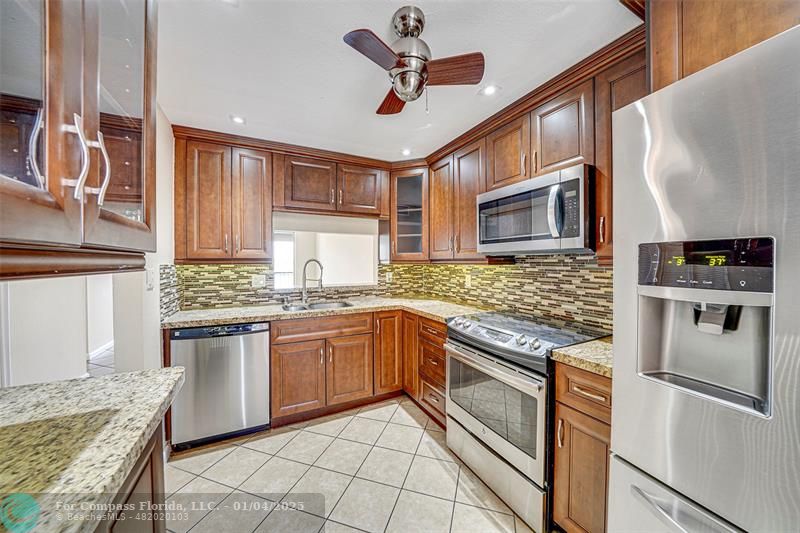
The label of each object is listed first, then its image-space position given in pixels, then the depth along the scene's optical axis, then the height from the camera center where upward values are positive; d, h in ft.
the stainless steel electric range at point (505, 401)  4.96 -2.63
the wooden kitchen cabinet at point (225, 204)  8.05 +1.62
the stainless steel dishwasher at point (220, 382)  7.11 -2.94
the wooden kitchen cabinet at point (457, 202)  8.09 +1.78
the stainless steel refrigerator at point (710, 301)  2.43 -0.36
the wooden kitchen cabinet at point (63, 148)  1.60 +0.71
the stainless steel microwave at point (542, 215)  5.26 +0.93
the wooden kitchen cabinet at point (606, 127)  4.89 +2.30
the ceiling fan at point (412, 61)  4.17 +2.90
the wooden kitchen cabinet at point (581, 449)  4.20 -2.74
